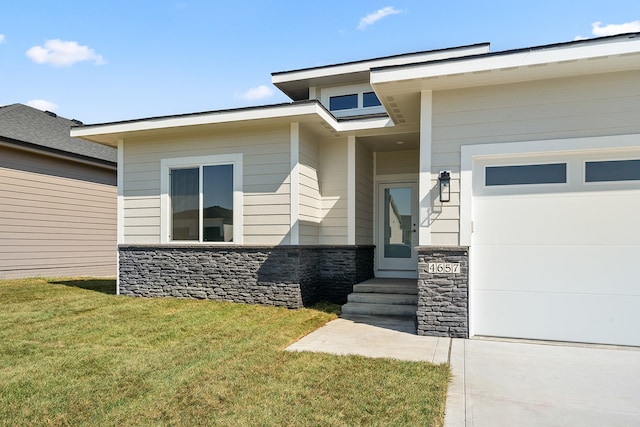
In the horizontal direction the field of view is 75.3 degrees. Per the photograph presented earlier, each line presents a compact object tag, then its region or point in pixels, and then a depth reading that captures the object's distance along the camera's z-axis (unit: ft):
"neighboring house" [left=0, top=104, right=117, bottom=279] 33.17
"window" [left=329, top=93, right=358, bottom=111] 34.86
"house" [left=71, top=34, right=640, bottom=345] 16.07
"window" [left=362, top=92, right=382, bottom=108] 33.83
